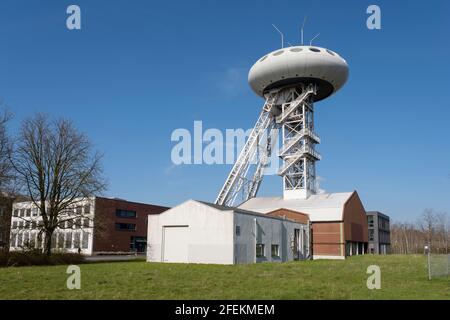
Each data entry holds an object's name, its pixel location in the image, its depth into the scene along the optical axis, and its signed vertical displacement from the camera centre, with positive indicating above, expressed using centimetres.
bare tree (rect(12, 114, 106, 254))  3341 +440
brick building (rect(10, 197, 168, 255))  3478 +53
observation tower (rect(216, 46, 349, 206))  5816 +1908
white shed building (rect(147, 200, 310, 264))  3284 -23
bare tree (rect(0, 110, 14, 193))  3069 +480
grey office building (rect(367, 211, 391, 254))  8918 +40
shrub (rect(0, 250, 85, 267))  2747 -199
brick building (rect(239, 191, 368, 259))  5219 +215
